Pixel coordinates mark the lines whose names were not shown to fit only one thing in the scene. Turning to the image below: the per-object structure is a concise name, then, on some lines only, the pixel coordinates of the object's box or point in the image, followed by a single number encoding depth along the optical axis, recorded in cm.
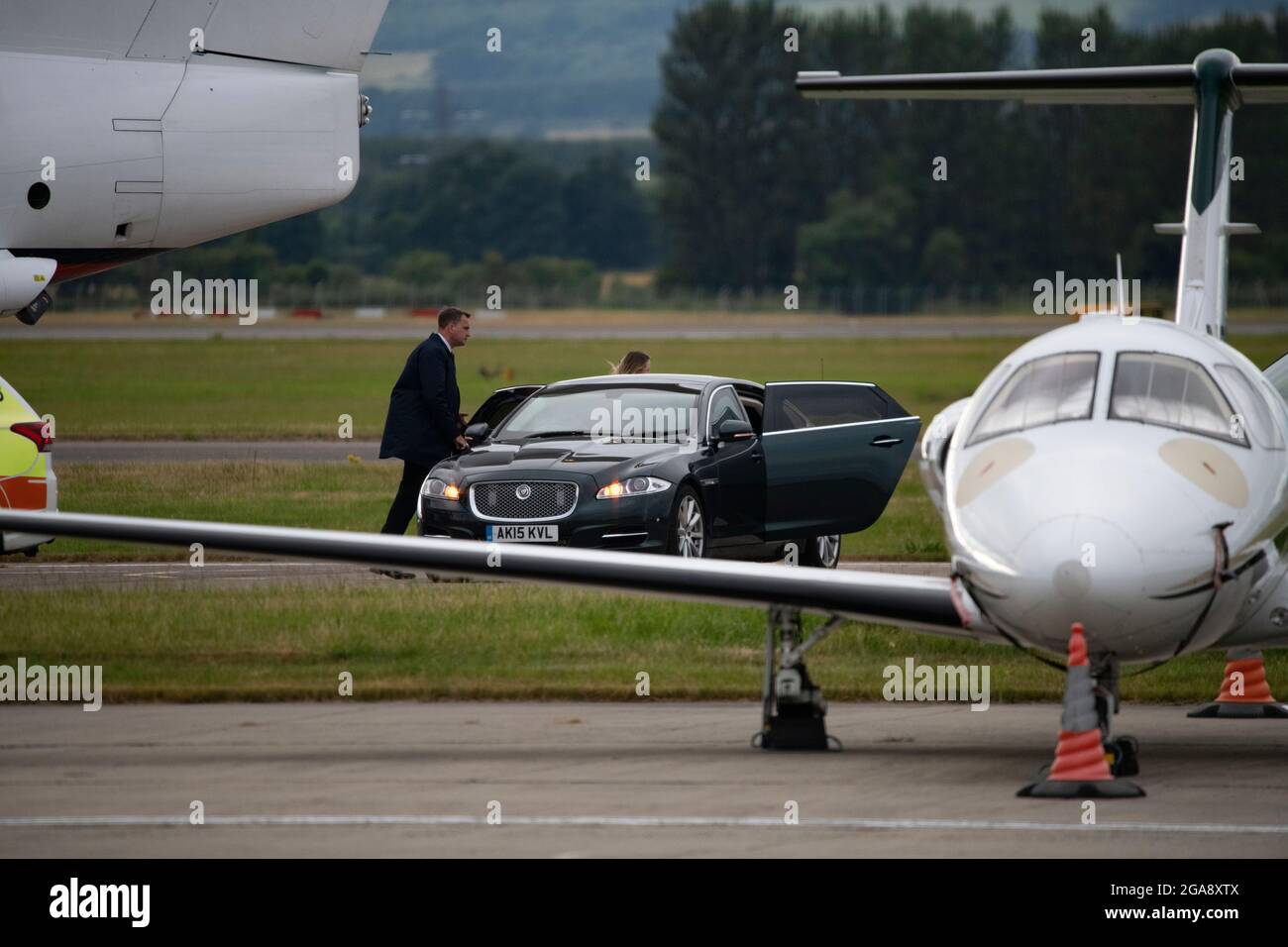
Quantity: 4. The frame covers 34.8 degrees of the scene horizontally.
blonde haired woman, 1908
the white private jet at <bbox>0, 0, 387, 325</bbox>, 1869
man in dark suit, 1709
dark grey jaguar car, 1606
